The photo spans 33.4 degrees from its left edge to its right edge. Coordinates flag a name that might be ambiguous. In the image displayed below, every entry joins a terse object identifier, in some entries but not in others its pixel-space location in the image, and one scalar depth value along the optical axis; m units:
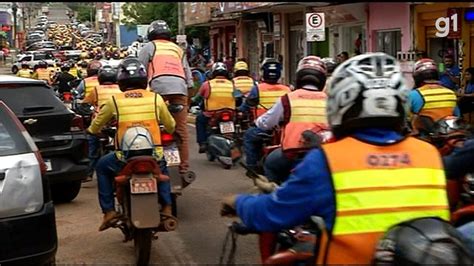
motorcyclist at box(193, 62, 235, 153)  12.36
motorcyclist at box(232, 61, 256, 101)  13.34
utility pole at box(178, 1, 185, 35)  26.83
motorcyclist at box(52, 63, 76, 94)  20.70
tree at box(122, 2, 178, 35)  37.75
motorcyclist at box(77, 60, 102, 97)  12.01
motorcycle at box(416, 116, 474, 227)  4.56
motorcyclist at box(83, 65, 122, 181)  9.93
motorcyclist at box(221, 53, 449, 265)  2.96
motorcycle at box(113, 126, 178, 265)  6.25
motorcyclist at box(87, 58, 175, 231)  6.75
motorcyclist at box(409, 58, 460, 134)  8.05
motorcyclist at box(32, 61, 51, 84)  23.25
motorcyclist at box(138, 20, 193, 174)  8.58
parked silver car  5.32
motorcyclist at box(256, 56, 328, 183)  6.30
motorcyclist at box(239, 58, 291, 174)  9.63
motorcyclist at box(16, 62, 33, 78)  24.12
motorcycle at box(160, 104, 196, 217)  7.65
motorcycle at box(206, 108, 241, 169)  11.65
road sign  16.17
